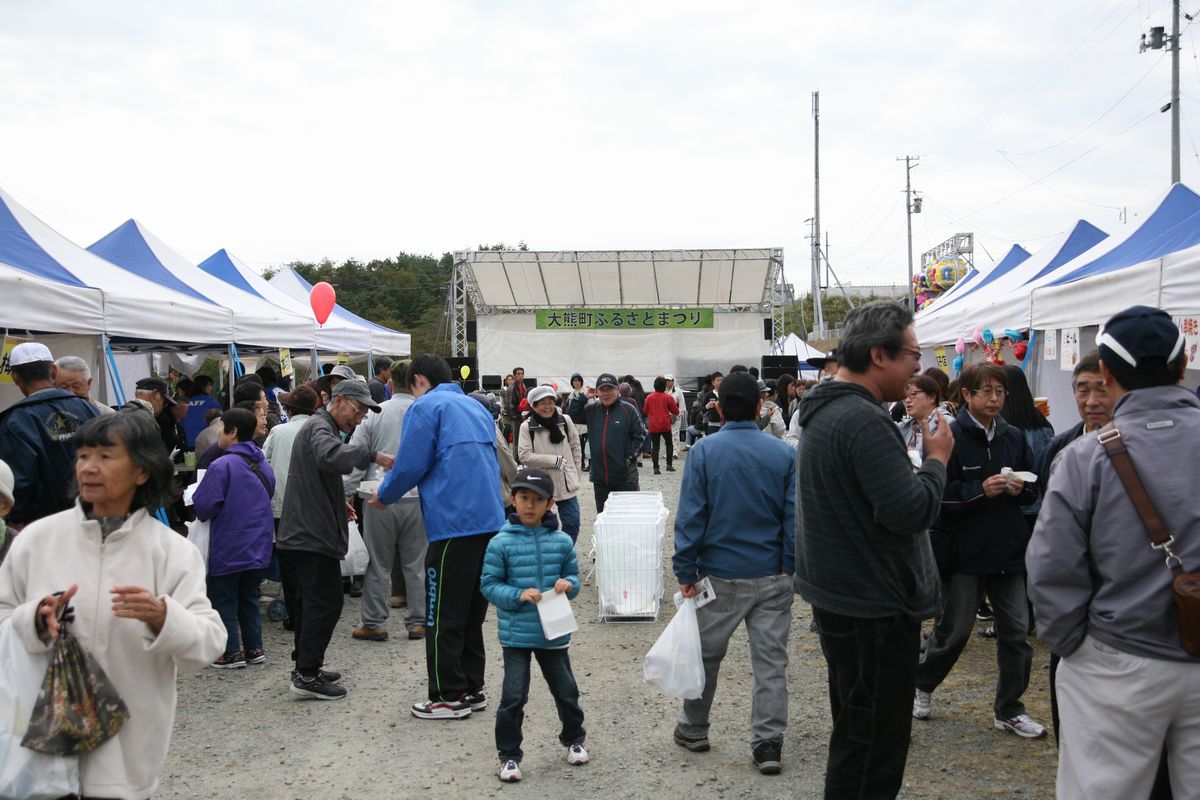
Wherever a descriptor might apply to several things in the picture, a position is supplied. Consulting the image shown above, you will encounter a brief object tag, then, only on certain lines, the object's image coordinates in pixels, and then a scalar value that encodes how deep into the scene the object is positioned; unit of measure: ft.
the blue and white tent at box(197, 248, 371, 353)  45.44
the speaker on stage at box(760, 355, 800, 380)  73.52
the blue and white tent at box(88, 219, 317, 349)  34.65
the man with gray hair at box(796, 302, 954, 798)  9.48
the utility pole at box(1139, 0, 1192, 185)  77.97
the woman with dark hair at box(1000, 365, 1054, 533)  16.76
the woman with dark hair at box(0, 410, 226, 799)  7.59
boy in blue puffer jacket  13.94
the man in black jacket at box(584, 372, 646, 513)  30.19
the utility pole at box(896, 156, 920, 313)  173.88
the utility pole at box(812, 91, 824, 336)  135.44
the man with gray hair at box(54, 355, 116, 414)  17.70
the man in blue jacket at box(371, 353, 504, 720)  16.40
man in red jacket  56.80
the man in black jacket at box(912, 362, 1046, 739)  14.76
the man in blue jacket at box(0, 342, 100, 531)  15.20
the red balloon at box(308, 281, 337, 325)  45.55
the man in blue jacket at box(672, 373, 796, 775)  14.29
